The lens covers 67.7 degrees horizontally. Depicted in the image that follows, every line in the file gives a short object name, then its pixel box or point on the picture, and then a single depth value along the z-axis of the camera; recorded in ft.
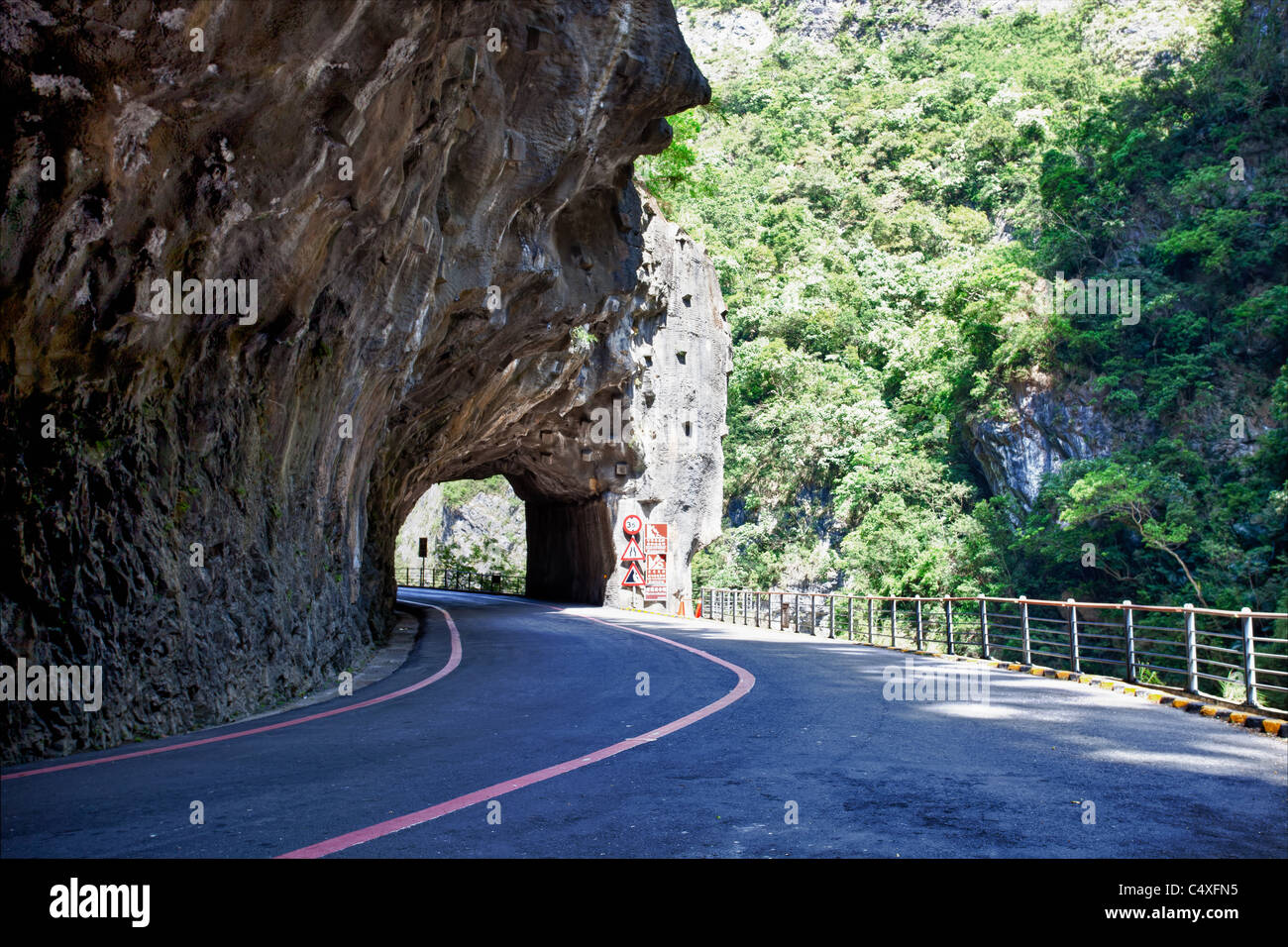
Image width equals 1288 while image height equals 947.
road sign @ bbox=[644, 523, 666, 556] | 116.57
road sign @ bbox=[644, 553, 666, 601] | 117.19
